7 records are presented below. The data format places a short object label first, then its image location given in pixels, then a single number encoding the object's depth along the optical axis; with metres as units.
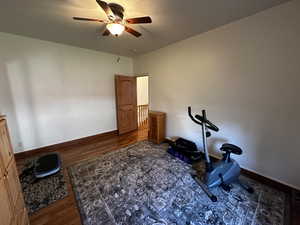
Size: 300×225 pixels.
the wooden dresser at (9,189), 0.95
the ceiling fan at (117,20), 1.72
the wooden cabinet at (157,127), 3.58
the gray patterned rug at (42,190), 1.78
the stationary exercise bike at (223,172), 1.97
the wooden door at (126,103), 4.23
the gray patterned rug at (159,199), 1.55
